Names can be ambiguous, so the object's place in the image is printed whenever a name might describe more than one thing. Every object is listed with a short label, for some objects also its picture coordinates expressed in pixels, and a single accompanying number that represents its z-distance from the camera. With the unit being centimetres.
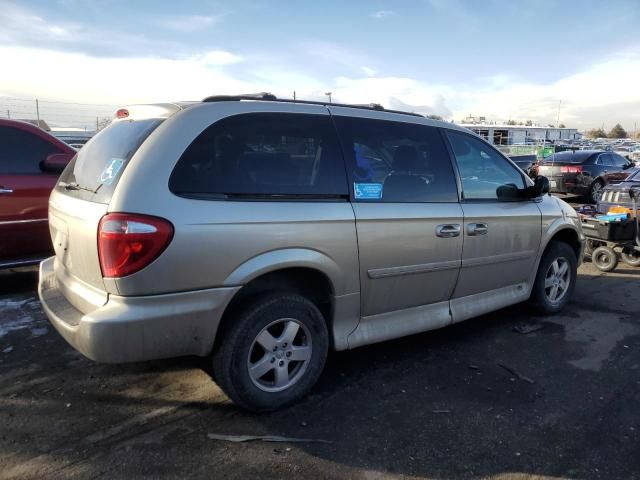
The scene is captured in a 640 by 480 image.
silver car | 257
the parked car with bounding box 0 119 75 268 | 514
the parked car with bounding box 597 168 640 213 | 772
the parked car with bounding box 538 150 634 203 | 1468
